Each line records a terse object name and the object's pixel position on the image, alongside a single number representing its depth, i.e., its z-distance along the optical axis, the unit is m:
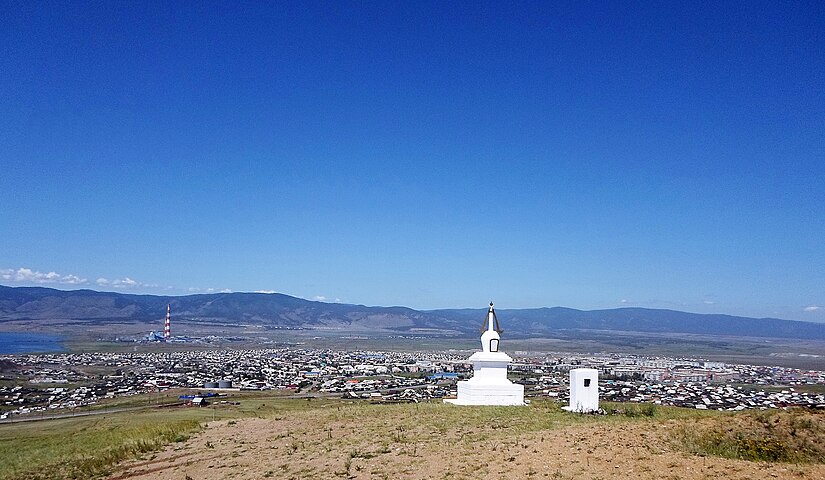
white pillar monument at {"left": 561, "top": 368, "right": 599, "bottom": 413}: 19.91
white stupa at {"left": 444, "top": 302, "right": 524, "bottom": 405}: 22.66
